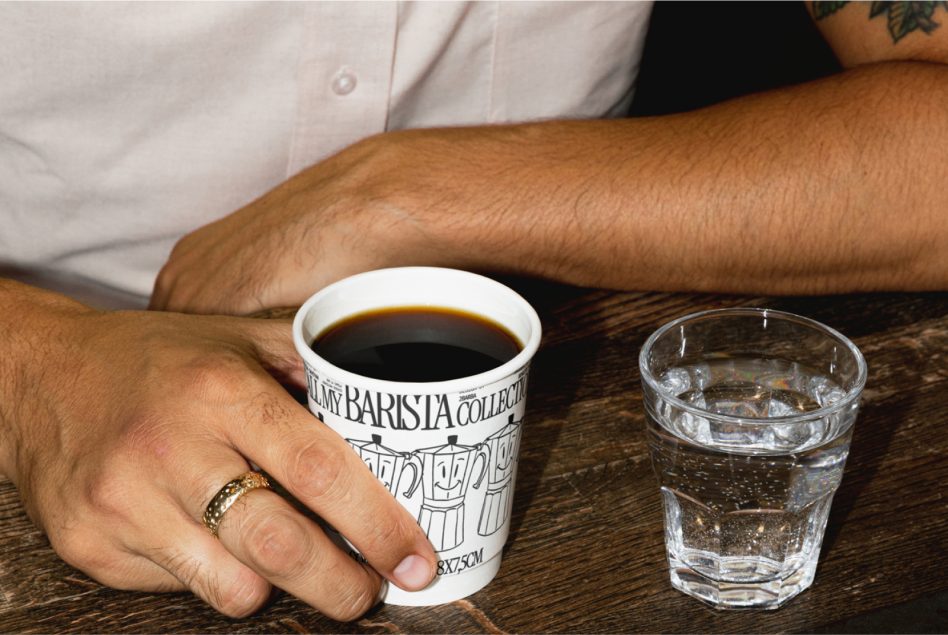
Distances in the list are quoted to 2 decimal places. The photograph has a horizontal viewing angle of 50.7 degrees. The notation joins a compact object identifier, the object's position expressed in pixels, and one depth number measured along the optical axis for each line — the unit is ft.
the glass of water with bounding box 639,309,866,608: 2.12
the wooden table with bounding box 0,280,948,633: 2.16
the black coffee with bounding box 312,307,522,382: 2.21
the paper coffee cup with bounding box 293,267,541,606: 1.98
